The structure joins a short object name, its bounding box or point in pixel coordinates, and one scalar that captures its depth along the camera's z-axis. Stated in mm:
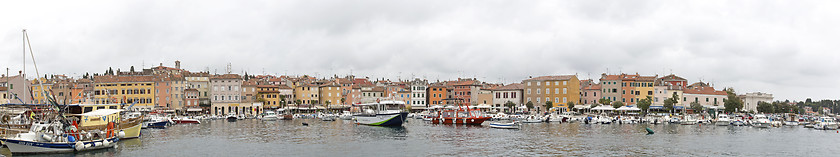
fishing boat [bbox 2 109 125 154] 32031
